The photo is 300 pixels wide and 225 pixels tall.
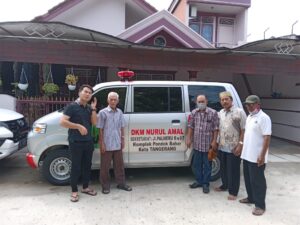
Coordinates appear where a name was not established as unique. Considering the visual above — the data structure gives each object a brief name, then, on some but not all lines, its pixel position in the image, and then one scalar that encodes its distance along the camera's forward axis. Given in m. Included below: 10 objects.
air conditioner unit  11.35
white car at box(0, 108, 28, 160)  4.12
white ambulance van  3.87
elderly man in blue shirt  3.65
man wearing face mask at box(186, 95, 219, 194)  3.76
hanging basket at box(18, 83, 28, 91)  6.70
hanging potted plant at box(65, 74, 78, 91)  7.06
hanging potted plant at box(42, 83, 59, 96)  7.01
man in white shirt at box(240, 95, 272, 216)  3.13
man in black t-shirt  3.36
